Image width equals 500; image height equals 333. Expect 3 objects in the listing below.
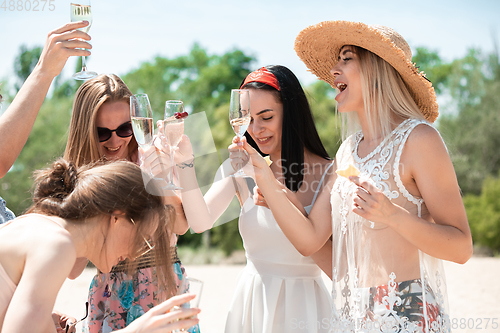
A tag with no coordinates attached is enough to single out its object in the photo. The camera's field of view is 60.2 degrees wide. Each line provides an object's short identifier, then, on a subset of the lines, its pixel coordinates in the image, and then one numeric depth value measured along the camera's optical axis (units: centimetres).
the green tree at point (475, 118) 2358
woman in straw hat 246
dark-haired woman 317
